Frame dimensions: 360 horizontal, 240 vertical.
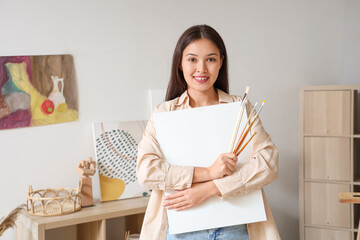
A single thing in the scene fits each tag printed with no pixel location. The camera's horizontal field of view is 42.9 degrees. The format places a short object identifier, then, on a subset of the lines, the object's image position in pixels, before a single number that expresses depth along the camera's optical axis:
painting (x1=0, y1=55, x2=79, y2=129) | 2.26
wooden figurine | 2.35
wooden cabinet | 2.99
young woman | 1.40
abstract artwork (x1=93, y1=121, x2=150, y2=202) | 2.50
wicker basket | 2.16
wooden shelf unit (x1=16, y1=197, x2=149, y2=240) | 2.09
